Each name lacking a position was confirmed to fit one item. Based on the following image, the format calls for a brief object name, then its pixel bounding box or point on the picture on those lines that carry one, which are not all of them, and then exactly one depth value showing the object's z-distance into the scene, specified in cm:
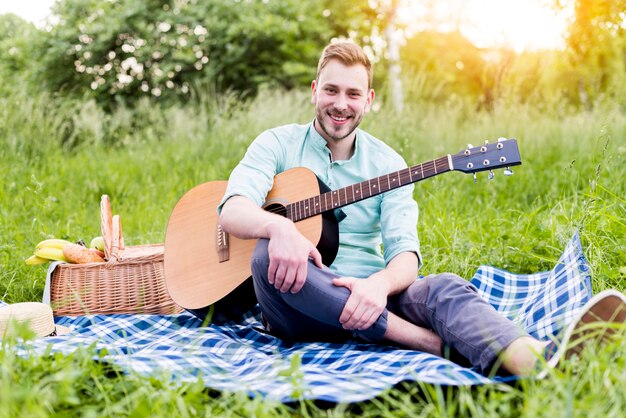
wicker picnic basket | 315
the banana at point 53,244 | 342
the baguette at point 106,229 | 323
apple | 358
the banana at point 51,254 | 335
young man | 216
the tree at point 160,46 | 1166
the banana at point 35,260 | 339
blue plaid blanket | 186
